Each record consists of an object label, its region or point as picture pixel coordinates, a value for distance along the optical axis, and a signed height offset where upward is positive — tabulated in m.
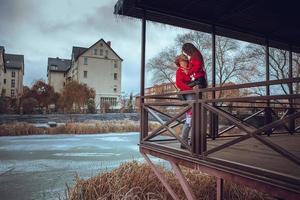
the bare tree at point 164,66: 23.45 +3.55
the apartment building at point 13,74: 45.81 +5.81
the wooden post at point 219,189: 4.22 -1.26
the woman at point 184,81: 3.91 +0.39
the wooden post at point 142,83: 4.61 +0.44
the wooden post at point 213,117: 5.24 -0.16
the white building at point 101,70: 39.75 +5.52
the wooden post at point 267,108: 6.02 +0.01
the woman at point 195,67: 3.81 +0.57
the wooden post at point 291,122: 6.51 -0.31
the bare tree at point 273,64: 16.30 +2.87
